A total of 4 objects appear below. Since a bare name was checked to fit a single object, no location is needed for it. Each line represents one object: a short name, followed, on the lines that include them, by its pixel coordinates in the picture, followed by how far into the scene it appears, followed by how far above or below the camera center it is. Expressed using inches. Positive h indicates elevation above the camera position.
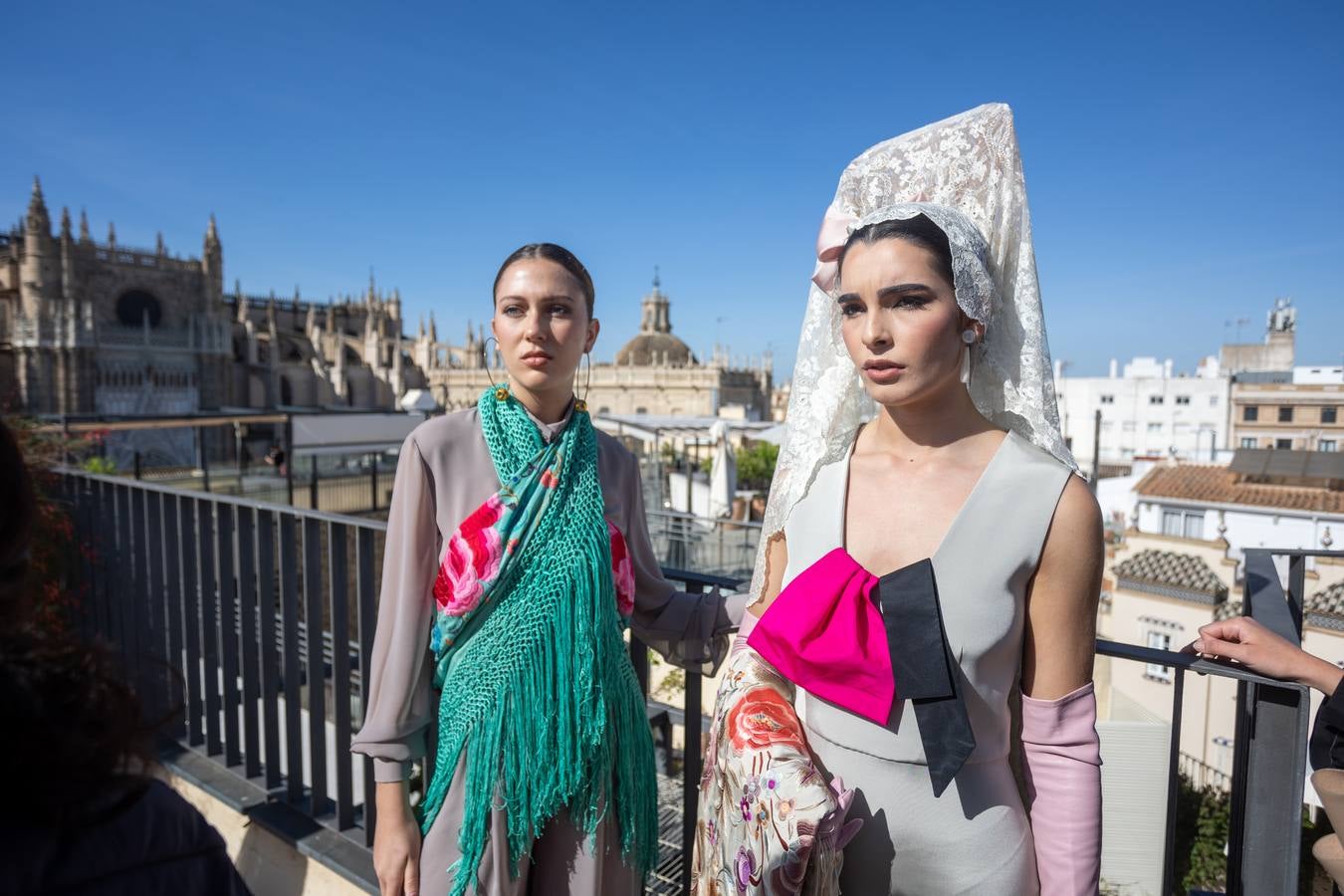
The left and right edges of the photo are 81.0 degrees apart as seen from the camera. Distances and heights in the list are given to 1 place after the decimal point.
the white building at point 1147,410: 1460.4 -22.2
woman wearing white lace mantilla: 54.5 -15.5
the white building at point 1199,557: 373.4 -94.9
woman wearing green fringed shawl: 68.9 -22.7
